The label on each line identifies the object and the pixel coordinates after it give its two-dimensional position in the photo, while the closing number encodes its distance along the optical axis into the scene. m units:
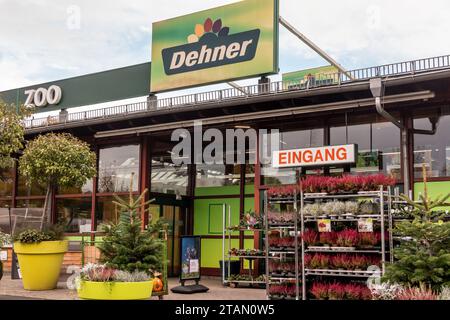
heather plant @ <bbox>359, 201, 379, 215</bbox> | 9.23
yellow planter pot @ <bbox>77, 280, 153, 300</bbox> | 8.13
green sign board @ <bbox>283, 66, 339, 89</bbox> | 12.12
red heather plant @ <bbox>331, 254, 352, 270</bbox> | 9.12
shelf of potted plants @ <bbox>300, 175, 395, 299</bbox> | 9.00
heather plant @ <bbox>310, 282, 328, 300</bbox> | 9.09
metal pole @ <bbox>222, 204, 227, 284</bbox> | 13.14
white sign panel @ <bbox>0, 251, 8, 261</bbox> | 15.44
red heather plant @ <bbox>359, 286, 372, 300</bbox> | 8.74
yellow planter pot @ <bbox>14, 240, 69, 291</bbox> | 11.73
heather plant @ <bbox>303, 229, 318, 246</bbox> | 9.55
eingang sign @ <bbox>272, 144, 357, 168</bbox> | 11.59
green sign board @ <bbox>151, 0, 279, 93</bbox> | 13.51
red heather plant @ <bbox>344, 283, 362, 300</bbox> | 8.88
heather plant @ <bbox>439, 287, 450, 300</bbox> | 6.28
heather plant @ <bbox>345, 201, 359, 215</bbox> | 9.28
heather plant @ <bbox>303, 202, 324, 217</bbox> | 9.57
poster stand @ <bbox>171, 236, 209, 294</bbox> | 11.93
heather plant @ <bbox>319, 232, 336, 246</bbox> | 9.36
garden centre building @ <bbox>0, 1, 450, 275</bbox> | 11.44
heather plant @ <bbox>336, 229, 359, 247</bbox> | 9.12
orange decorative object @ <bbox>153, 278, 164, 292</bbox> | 9.83
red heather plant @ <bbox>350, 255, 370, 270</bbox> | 9.00
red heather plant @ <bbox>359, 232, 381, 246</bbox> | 9.01
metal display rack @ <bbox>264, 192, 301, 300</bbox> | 9.60
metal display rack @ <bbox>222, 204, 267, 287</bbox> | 12.90
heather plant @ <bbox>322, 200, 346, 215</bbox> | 9.40
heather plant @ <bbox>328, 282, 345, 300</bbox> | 8.96
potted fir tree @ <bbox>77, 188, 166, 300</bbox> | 8.19
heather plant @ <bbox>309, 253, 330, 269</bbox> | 9.34
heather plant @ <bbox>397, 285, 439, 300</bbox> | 6.14
